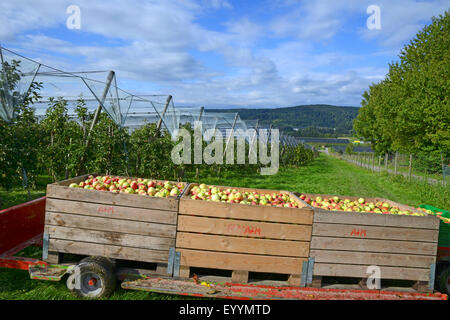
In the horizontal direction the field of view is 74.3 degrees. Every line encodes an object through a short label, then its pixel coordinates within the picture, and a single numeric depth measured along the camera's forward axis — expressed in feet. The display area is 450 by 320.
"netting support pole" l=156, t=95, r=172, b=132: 32.46
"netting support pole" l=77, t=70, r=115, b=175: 23.06
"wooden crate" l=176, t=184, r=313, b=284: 11.27
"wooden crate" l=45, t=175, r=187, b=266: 11.33
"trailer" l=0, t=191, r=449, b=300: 10.69
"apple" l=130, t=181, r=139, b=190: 14.29
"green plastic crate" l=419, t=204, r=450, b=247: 13.52
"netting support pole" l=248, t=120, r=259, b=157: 61.31
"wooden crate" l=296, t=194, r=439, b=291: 11.53
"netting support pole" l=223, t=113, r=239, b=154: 50.87
